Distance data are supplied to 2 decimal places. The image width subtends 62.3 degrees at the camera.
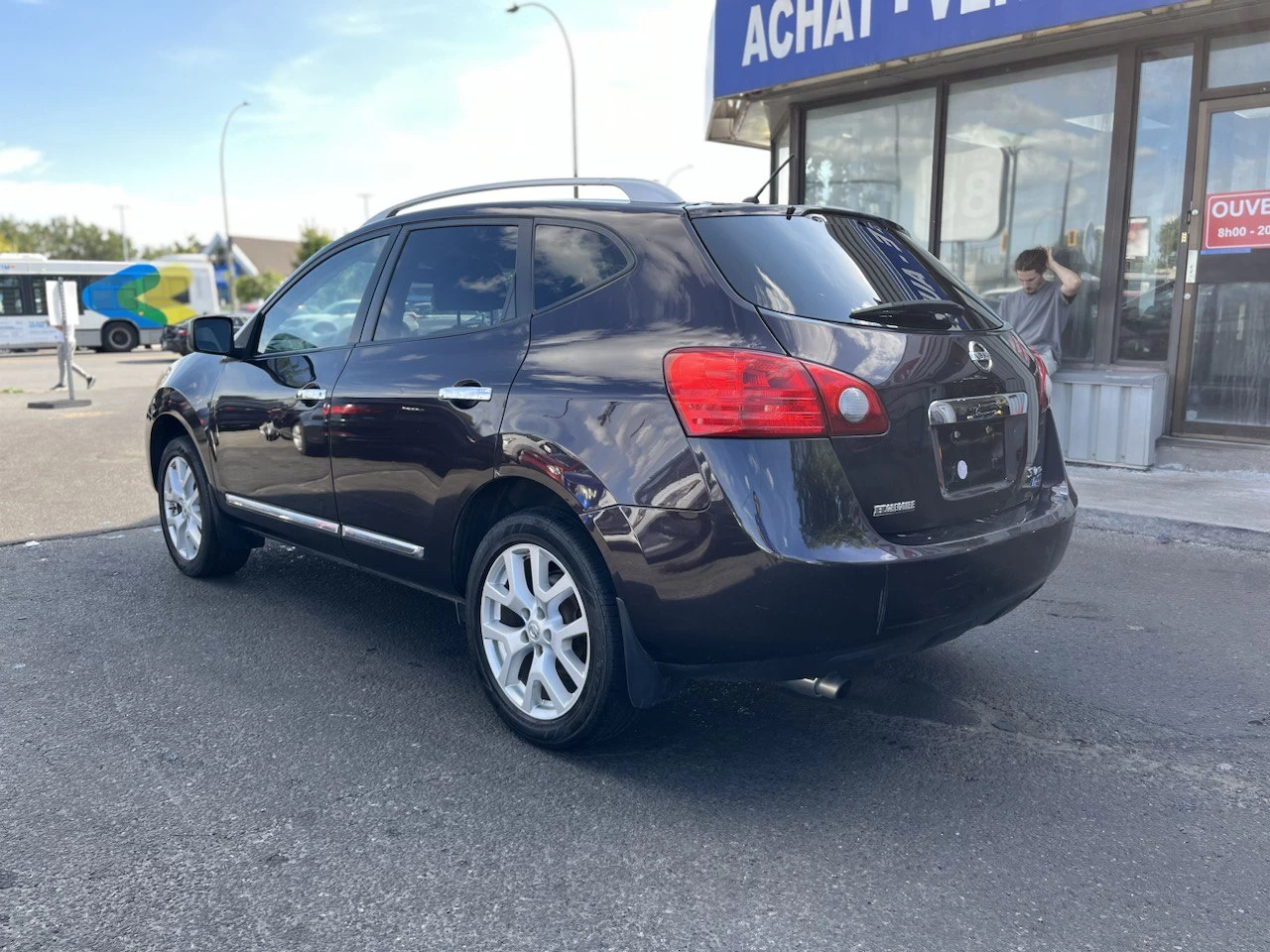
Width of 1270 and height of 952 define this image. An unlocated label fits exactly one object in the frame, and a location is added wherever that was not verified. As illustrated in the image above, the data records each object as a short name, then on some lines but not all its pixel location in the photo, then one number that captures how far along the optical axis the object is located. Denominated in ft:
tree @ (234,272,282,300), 251.80
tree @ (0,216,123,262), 279.49
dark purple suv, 9.04
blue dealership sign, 25.52
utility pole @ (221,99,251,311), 156.56
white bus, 99.92
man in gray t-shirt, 27.53
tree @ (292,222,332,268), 263.49
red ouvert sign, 25.66
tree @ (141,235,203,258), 306.35
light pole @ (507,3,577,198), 86.99
